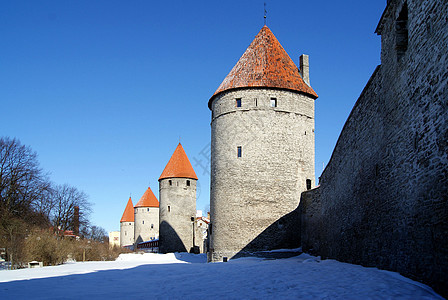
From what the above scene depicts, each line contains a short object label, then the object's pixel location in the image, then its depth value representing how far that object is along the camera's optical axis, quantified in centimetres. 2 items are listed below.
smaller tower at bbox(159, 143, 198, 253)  3675
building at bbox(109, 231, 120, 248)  11794
